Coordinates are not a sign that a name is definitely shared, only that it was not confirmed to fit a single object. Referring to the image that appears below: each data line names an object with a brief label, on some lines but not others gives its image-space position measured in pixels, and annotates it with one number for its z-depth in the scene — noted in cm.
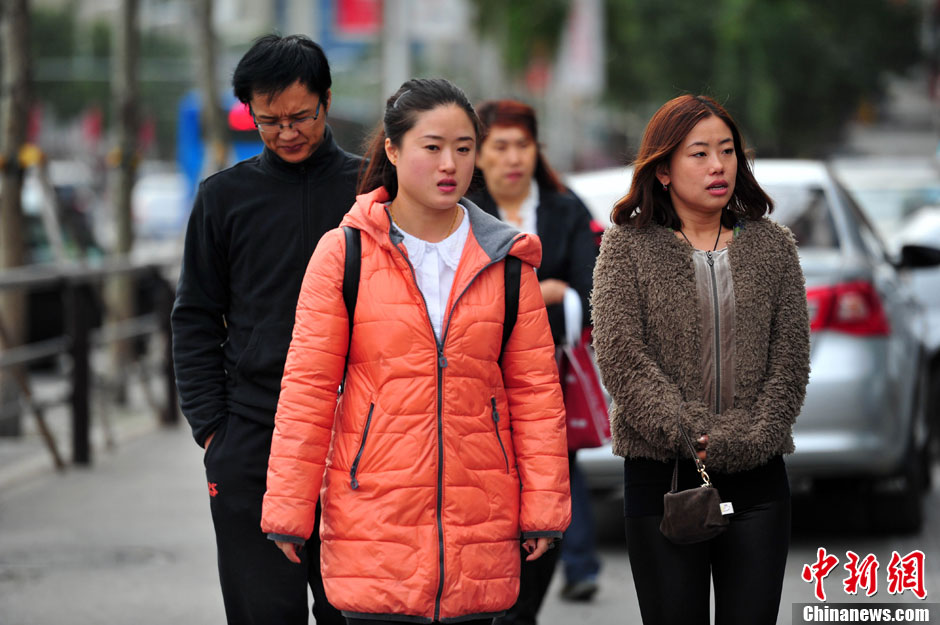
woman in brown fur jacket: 738
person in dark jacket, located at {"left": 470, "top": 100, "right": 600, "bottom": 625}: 1041
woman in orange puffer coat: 696
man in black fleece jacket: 800
